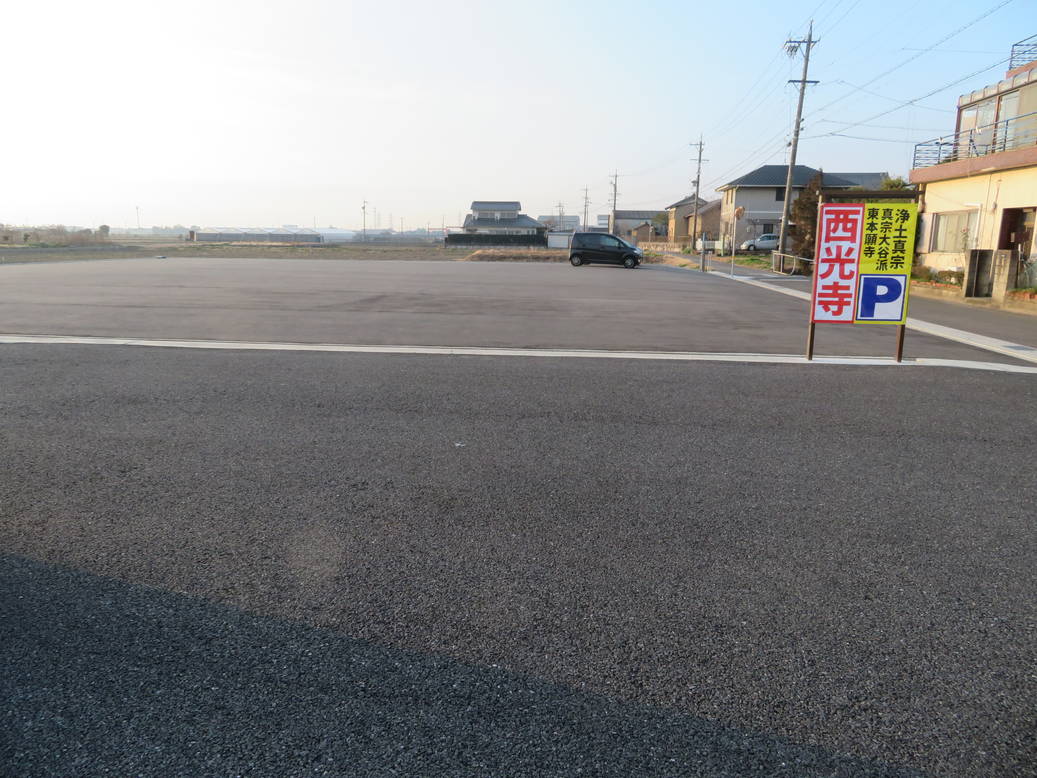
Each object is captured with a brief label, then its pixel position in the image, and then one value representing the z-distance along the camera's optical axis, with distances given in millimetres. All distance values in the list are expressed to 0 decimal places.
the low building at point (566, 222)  169125
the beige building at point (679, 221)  89512
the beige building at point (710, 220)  83750
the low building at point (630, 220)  124838
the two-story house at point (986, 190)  18828
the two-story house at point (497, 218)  93250
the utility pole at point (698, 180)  69788
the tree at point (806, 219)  34594
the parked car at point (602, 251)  36938
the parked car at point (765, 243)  54062
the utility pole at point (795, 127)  36719
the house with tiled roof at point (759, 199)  63062
